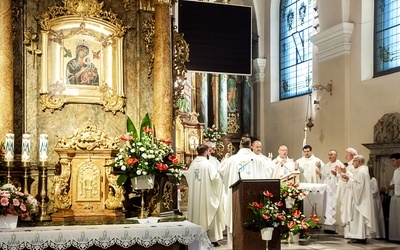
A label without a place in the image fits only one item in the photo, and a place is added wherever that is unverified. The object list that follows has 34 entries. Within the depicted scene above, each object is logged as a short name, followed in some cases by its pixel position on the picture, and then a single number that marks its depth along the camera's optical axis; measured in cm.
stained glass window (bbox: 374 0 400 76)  1371
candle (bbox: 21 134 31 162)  759
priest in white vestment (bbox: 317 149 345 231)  1304
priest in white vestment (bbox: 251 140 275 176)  1062
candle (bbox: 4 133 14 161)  746
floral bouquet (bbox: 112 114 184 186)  775
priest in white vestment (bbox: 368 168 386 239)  1226
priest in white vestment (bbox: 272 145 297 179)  1164
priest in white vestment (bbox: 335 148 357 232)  1213
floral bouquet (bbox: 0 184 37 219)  686
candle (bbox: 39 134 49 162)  766
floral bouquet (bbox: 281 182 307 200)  1034
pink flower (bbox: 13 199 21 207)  693
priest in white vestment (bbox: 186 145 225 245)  1073
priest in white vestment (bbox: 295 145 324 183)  1330
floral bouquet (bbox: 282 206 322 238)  849
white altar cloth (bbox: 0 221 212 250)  674
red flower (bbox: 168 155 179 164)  805
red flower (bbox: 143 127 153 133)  802
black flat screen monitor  1288
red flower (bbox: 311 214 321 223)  871
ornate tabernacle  779
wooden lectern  845
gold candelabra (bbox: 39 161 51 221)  771
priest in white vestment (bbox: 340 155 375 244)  1146
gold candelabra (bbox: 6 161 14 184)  745
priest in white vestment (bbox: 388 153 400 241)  1170
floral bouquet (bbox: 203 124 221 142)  1681
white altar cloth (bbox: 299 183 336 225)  1191
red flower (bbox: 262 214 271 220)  806
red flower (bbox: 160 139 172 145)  812
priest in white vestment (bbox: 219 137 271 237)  1050
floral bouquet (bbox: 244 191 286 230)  816
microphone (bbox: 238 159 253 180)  1048
